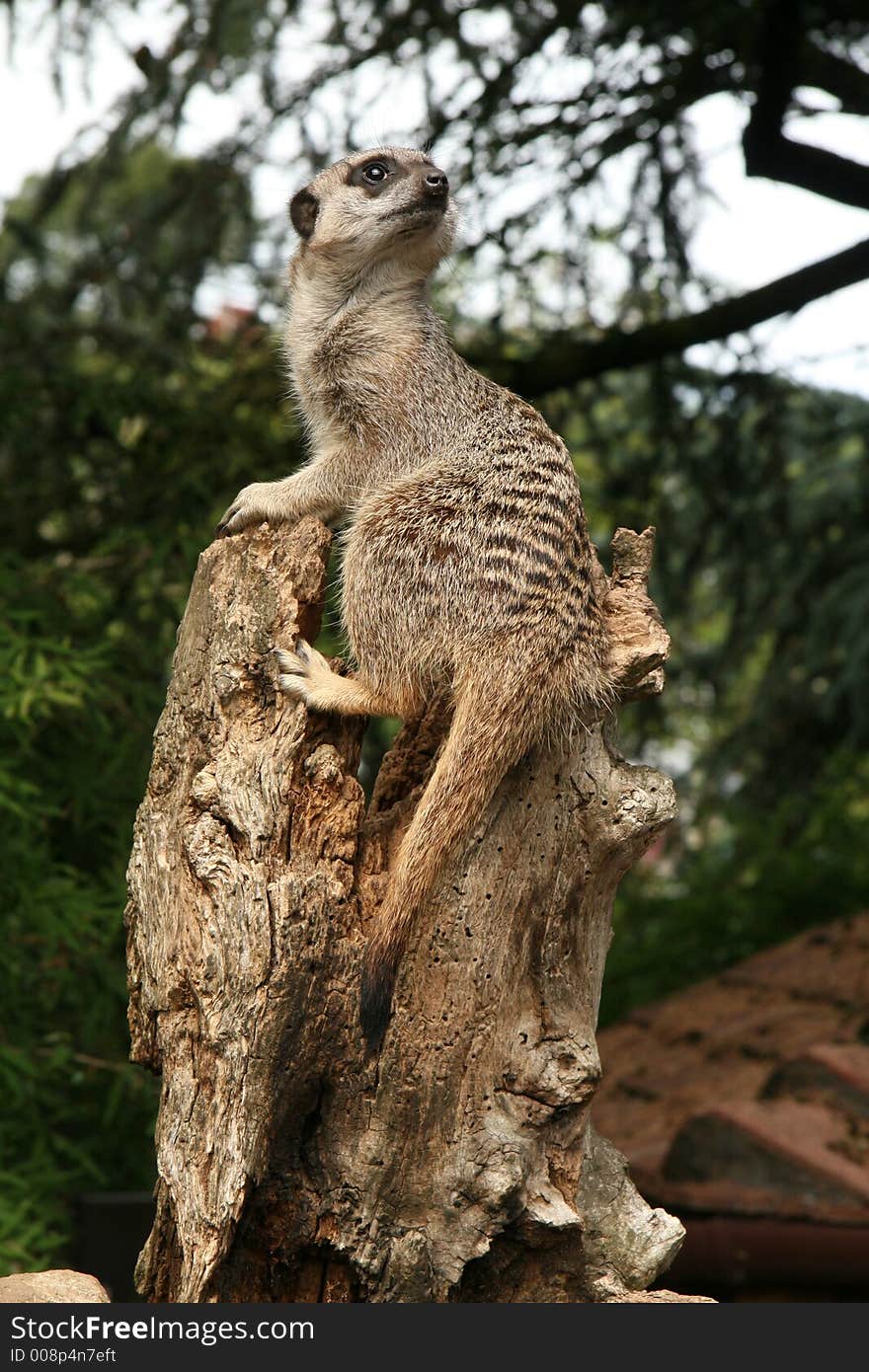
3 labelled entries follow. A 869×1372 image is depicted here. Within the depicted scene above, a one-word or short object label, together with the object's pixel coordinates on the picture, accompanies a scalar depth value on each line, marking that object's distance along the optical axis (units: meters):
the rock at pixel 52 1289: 3.99
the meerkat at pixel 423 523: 4.23
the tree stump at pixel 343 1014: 4.03
